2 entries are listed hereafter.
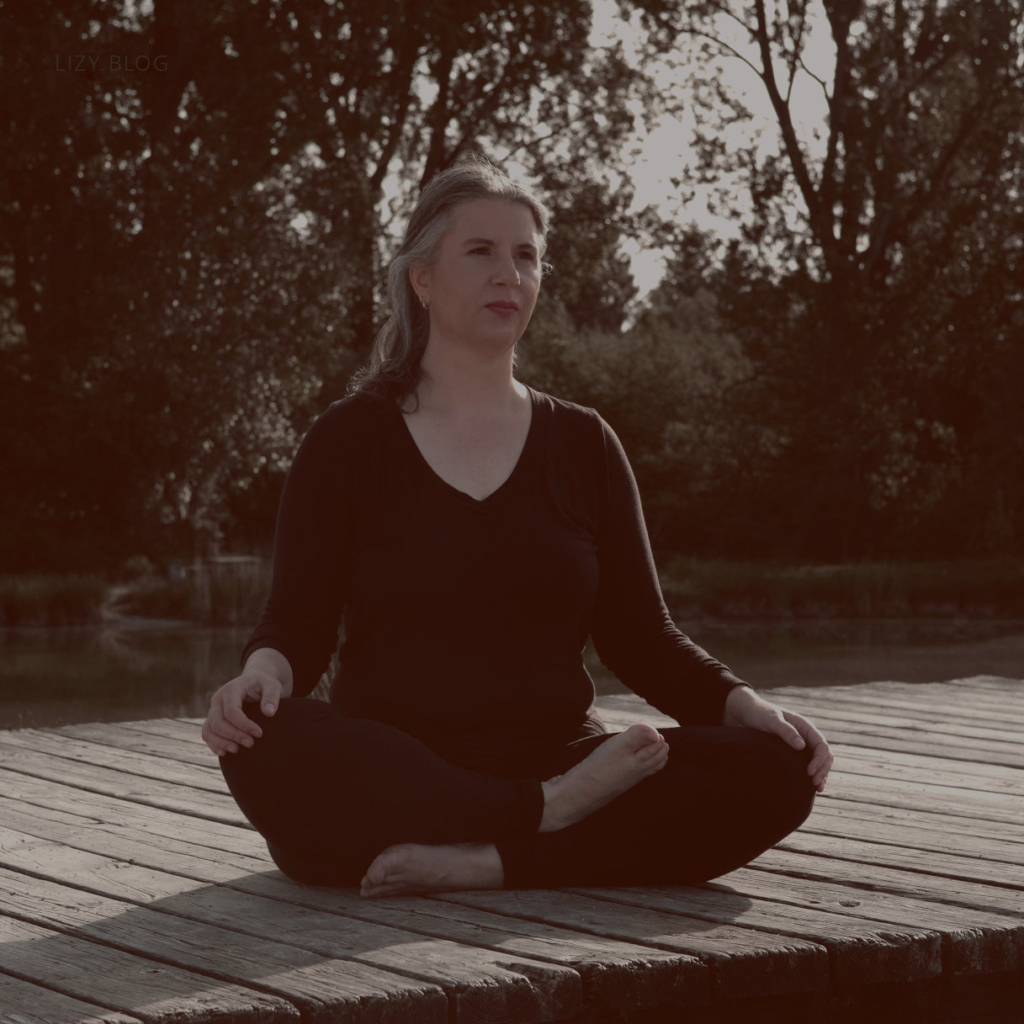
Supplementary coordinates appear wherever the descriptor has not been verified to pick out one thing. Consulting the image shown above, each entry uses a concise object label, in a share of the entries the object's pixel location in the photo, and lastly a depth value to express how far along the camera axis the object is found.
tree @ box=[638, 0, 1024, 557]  33.10
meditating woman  4.94
